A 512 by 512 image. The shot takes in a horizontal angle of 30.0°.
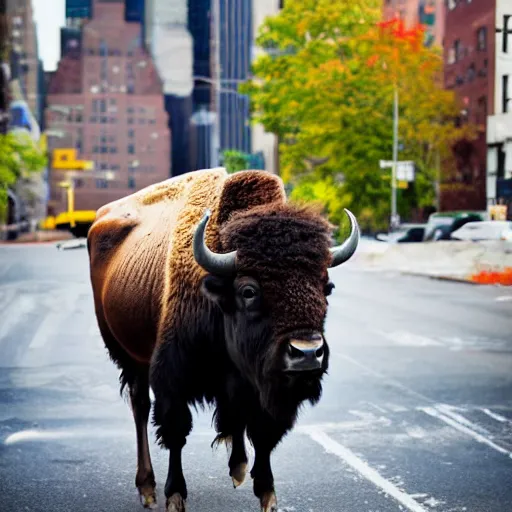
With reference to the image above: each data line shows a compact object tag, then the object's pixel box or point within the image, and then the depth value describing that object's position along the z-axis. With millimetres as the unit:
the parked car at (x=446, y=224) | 36281
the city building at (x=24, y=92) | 62812
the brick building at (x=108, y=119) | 58188
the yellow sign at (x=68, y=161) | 64694
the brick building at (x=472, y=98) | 43219
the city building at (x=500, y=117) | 40688
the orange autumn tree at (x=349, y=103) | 37625
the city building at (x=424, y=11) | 73544
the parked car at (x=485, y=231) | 31609
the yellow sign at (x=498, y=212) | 36125
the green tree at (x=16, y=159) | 47688
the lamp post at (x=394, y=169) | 36031
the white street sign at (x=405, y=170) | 35938
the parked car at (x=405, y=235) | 36969
